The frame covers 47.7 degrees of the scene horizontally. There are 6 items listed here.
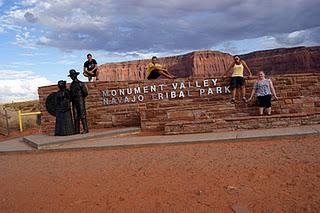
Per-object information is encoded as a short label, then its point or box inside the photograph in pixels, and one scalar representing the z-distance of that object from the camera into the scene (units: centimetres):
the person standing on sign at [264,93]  1001
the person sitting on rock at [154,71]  1290
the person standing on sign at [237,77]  1098
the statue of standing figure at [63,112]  1062
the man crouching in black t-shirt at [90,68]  1266
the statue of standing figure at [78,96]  1056
